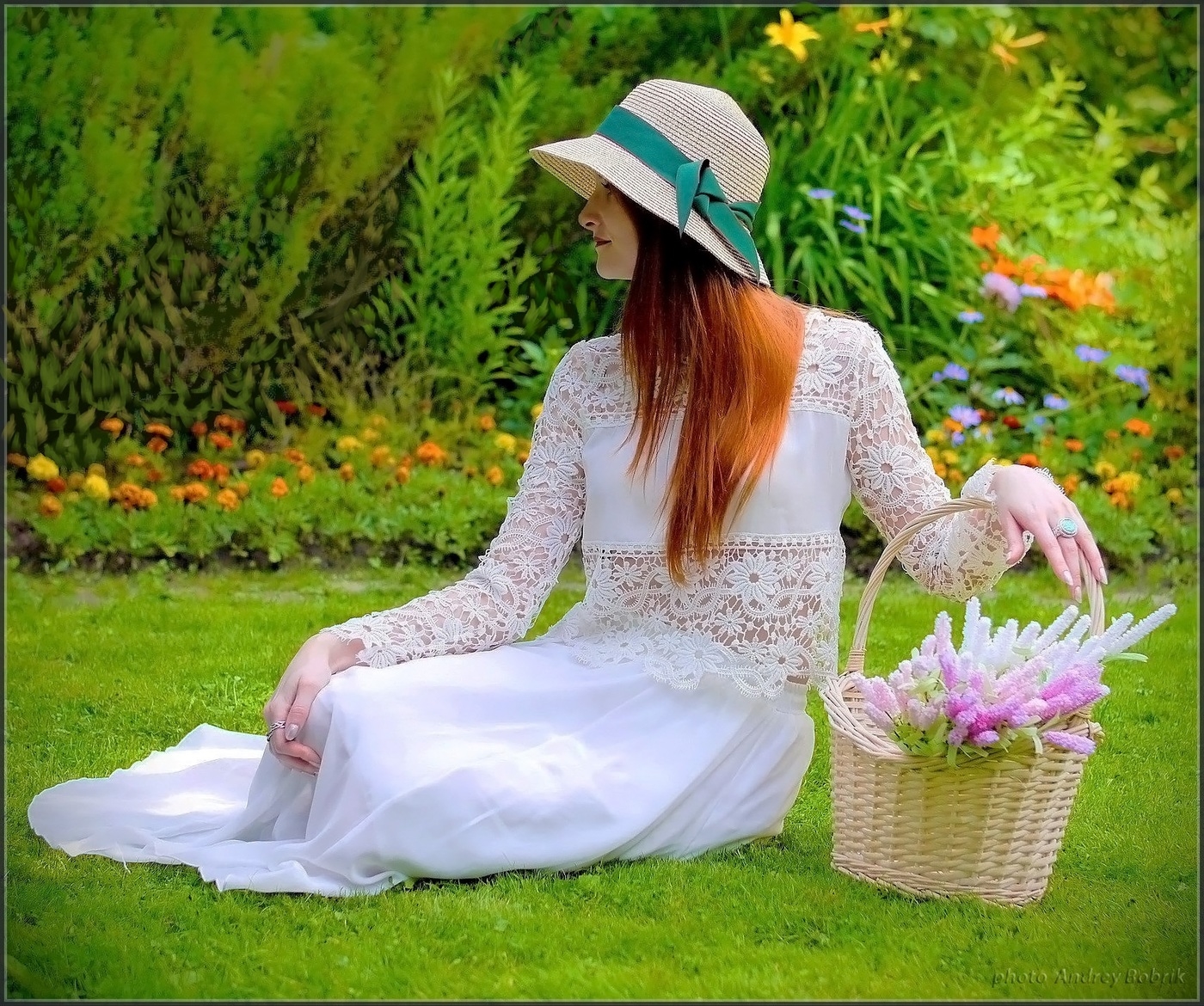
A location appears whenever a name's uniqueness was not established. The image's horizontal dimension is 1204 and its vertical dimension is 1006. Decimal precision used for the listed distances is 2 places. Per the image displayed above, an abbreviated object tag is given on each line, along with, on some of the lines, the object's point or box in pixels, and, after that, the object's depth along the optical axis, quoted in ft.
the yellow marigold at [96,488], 16.20
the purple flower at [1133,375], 17.92
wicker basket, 7.47
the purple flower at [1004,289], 18.58
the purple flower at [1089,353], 17.95
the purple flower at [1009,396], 17.63
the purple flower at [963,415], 17.42
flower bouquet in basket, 7.22
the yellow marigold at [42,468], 16.16
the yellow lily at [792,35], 19.35
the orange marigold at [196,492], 16.34
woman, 7.92
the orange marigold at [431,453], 17.37
